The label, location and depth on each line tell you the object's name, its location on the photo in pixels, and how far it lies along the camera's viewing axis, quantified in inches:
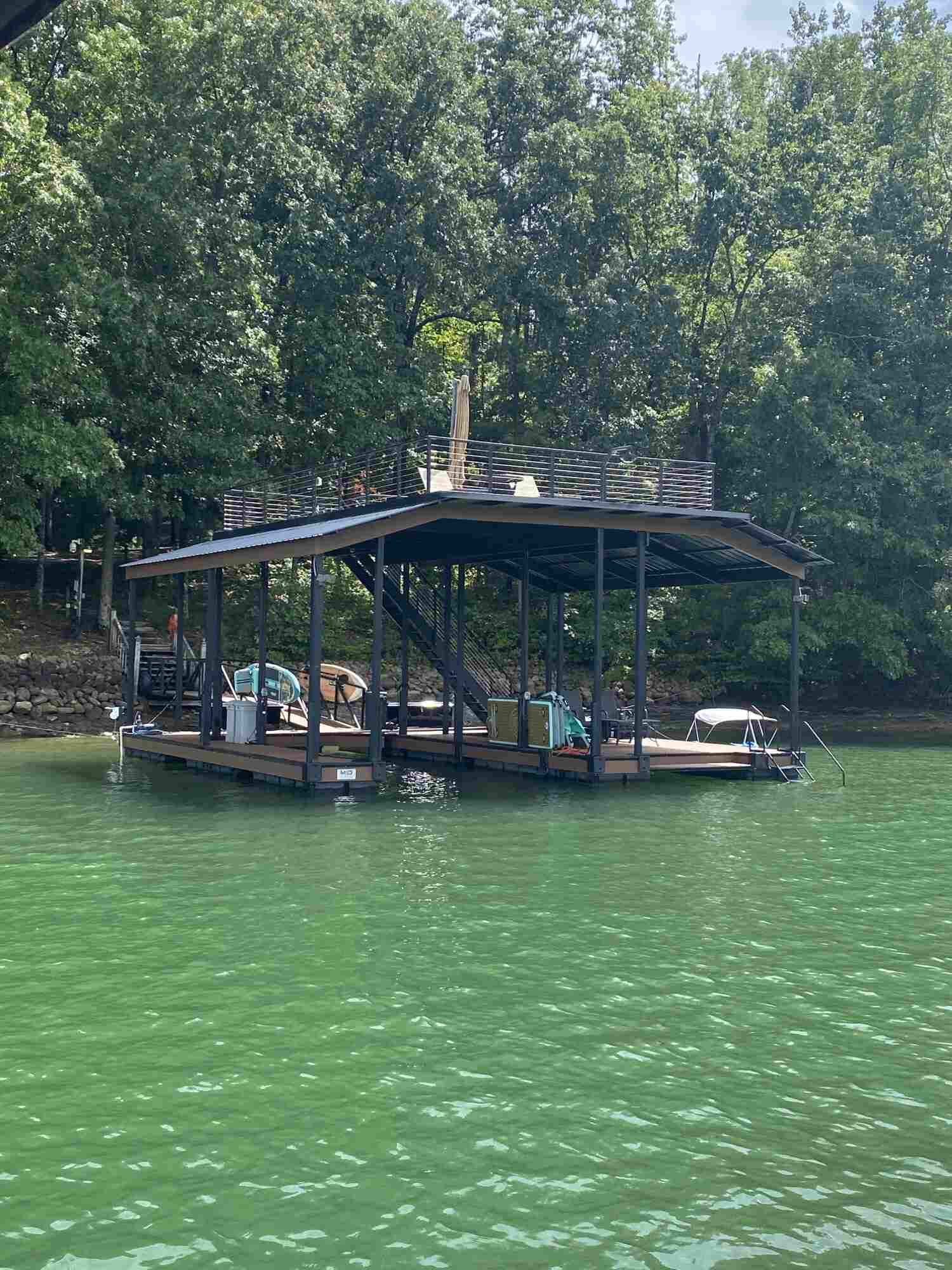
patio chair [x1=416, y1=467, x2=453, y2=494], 861.2
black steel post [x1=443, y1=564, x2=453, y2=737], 1071.6
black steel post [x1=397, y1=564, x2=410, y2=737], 1115.3
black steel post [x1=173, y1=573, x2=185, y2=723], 1101.1
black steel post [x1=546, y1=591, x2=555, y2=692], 1203.9
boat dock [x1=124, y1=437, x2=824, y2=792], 847.1
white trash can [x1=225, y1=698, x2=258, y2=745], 997.8
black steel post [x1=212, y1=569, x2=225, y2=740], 1015.0
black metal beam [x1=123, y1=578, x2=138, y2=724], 1127.5
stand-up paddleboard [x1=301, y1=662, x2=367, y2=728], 1173.1
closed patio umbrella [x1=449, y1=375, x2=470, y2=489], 916.0
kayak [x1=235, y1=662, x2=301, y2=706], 1074.1
